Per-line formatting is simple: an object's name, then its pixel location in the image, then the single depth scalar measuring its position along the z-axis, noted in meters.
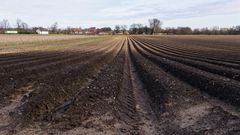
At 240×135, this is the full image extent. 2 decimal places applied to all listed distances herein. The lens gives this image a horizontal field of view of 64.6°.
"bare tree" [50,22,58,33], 105.03
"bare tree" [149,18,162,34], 110.17
